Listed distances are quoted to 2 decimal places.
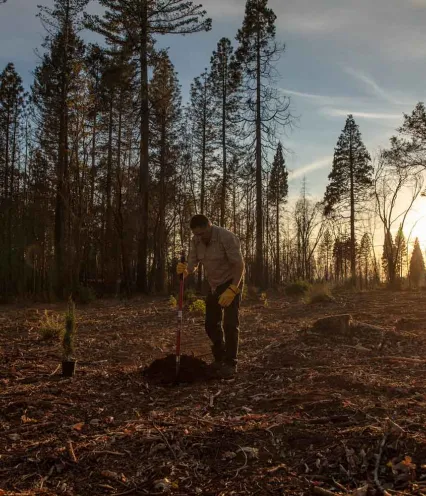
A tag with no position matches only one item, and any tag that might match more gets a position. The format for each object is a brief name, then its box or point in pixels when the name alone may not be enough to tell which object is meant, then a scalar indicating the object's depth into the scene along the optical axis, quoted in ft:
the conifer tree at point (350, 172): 111.96
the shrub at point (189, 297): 48.11
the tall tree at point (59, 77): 70.33
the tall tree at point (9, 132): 96.07
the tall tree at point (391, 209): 92.91
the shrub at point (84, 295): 52.11
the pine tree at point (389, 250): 94.46
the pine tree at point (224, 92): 96.27
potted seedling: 16.94
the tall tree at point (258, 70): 76.64
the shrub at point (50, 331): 25.22
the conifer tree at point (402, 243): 107.13
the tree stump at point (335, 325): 25.09
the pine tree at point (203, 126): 99.09
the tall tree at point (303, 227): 159.63
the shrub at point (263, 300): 47.91
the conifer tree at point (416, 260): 96.84
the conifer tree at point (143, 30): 64.85
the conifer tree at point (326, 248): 202.97
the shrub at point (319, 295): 47.96
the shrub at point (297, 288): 63.31
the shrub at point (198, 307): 38.06
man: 18.25
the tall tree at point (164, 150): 89.51
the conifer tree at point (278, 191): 131.34
